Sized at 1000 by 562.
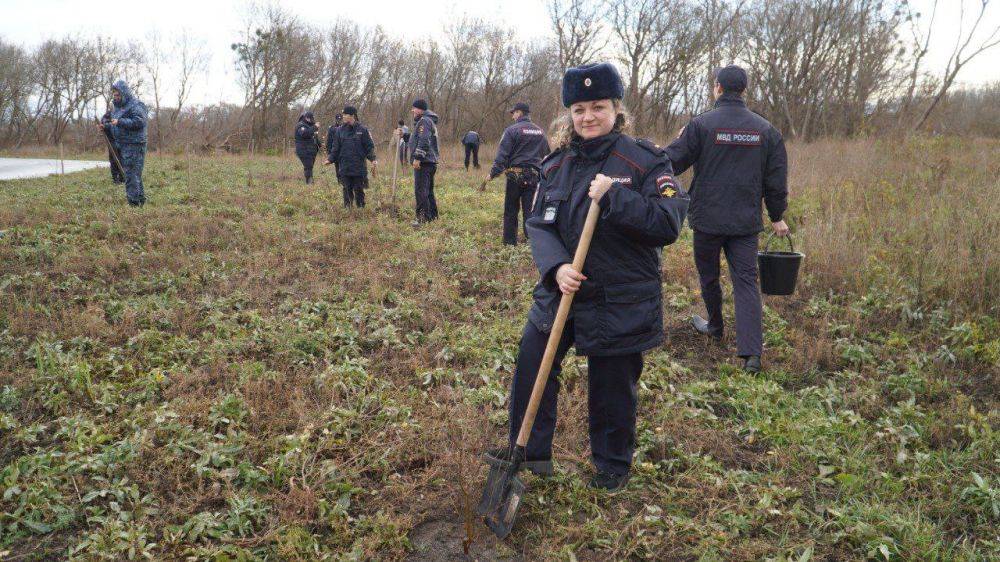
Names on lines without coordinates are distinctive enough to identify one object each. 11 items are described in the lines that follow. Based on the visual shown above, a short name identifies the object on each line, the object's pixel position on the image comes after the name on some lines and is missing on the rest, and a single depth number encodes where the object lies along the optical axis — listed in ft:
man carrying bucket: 13.71
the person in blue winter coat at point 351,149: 31.78
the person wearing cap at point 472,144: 64.95
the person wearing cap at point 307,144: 44.96
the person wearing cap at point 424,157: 29.81
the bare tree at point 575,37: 75.51
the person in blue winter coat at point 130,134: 30.58
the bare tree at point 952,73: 40.58
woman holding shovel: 7.94
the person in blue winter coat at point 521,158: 25.80
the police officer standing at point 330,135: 40.58
